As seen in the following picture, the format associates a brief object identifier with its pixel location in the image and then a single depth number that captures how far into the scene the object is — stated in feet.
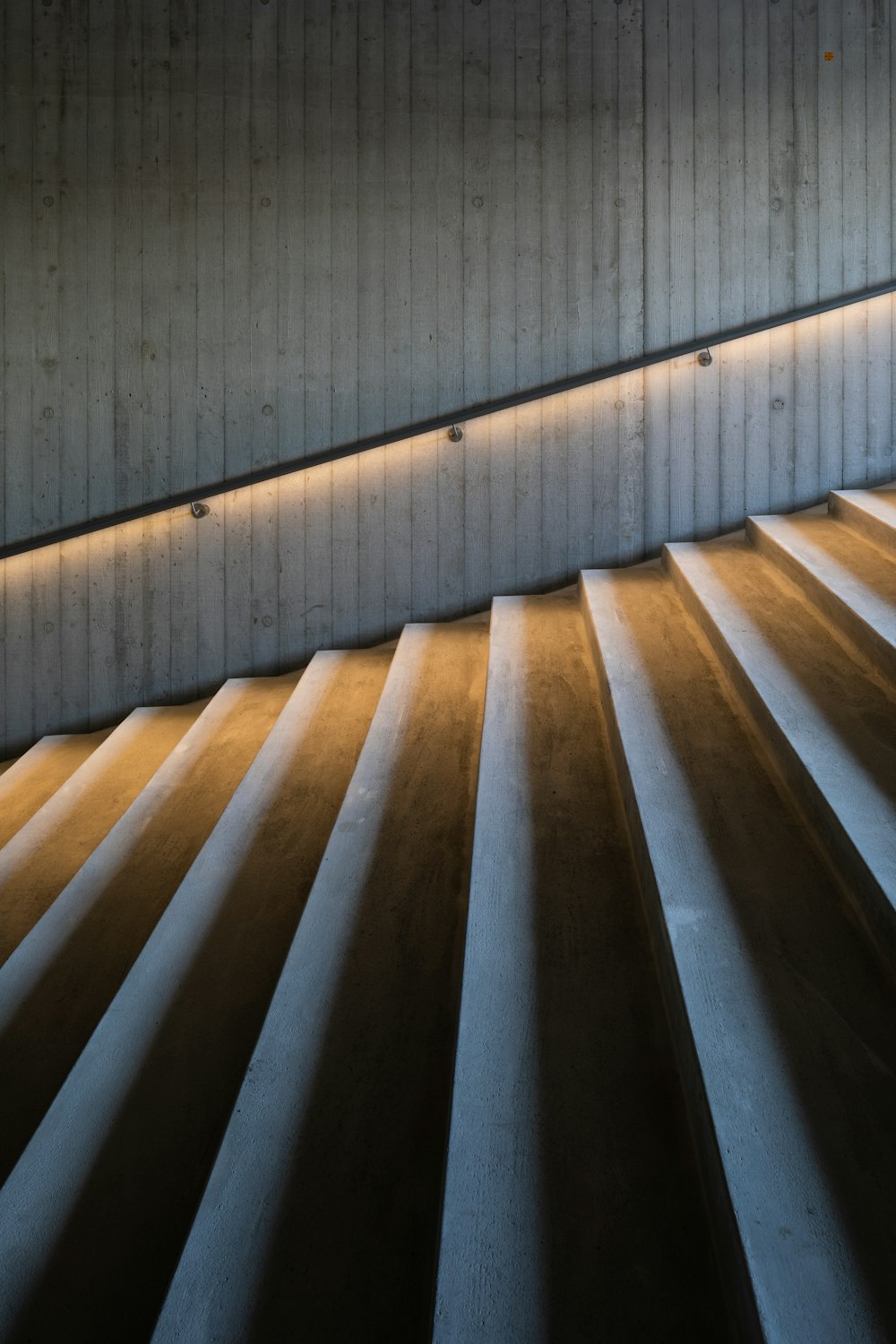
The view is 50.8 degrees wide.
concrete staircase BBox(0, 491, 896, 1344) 3.23
